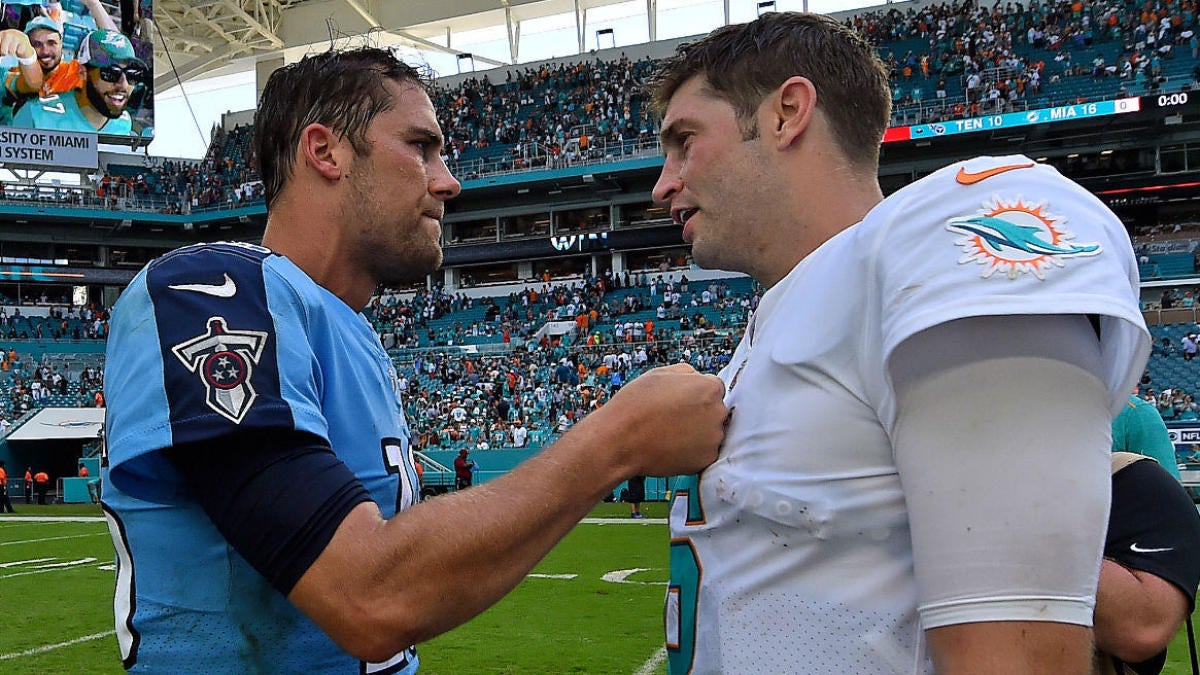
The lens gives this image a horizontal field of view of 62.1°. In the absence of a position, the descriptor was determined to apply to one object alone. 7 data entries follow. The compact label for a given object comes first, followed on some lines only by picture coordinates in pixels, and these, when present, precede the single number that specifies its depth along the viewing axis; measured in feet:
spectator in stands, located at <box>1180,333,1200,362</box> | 86.28
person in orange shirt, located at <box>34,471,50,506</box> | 93.30
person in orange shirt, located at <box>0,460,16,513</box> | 84.23
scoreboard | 98.12
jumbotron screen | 105.50
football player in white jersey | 3.71
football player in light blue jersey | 5.25
